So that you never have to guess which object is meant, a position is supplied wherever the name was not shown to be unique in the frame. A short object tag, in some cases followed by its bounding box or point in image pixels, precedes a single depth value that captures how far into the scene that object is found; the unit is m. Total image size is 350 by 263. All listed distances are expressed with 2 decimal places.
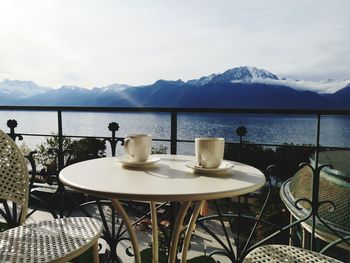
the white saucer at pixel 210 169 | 1.14
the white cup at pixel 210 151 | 1.15
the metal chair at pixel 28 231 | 1.21
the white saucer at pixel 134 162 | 1.25
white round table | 0.88
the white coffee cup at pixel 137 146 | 1.25
